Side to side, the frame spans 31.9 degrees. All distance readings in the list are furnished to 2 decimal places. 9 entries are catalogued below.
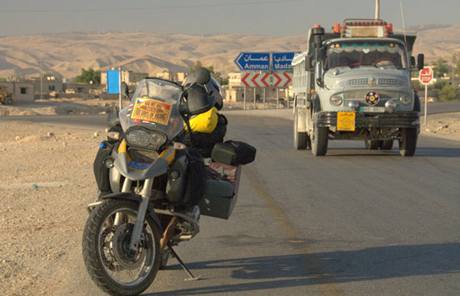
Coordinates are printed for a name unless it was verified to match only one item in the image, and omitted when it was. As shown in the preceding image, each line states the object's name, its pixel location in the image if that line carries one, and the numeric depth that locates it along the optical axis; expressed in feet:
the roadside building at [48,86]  341.66
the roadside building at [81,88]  384.27
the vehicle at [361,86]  55.31
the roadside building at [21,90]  284.41
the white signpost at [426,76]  103.86
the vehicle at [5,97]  245.94
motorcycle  18.54
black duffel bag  20.61
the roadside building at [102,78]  440.08
